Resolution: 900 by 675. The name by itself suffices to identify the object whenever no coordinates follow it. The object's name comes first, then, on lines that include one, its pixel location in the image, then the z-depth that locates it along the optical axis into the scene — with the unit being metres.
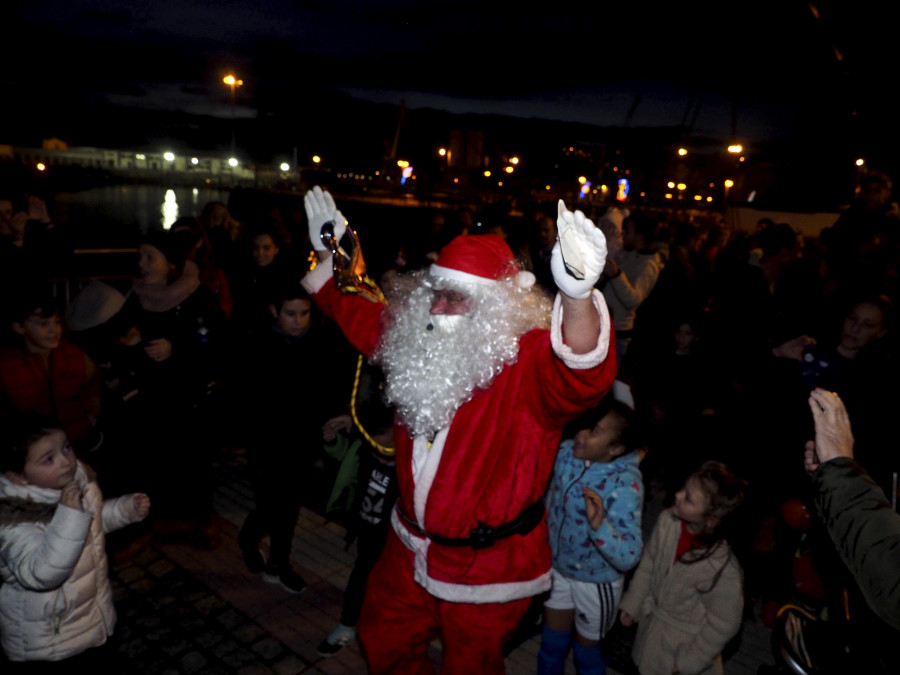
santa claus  2.31
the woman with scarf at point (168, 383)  3.99
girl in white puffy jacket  2.29
